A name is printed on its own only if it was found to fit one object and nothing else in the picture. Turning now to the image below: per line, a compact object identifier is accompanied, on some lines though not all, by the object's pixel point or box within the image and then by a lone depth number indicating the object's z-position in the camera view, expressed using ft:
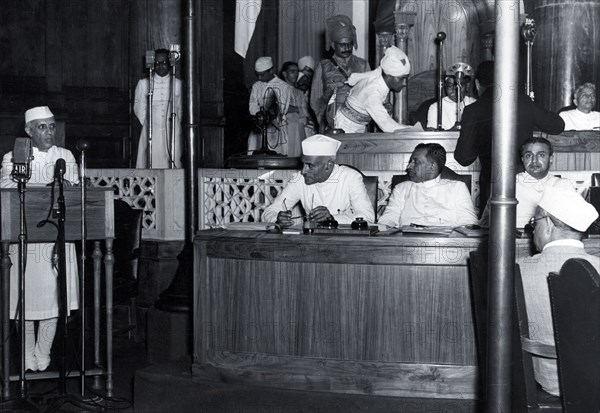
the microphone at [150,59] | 33.37
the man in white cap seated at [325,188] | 20.40
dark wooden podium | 16.96
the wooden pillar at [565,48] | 31.07
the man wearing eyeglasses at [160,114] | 34.91
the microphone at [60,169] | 16.10
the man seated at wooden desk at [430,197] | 20.61
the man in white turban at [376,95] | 25.32
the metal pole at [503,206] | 10.61
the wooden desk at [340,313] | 15.01
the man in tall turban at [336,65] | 32.55
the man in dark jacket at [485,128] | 22.00
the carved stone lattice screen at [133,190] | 27.73
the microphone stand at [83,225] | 16.78
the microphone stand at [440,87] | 24.86
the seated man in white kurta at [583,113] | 30.30
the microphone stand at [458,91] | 25.67
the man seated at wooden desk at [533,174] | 19.93
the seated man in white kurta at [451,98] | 27.53
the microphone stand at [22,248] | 16.24
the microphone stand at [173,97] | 30.55
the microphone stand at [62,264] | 16.06
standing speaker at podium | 19.83
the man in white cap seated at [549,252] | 11.94
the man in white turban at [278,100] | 35.50
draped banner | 29.78
